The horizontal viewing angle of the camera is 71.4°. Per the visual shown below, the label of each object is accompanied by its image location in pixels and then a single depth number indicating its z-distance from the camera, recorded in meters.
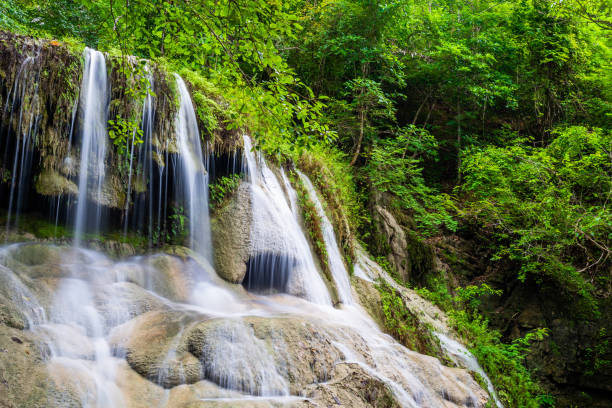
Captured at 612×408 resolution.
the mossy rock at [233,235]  6.21
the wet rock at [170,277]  5.11
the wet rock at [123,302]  4.23
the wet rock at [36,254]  4.54
